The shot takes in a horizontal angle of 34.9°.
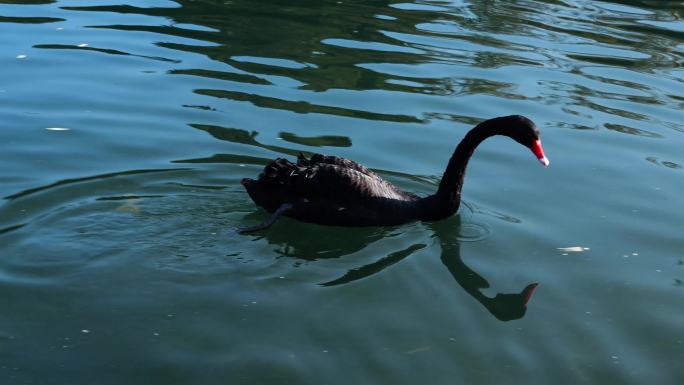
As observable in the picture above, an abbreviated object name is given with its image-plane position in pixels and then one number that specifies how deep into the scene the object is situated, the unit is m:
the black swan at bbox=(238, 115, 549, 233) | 6.96
